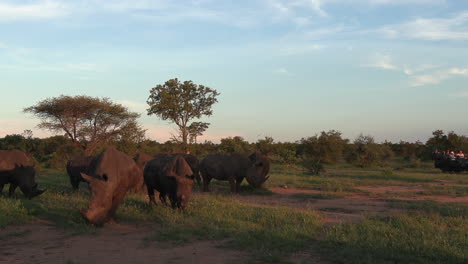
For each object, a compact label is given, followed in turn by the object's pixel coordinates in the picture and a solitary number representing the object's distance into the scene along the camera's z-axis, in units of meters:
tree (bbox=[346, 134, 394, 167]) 35.12
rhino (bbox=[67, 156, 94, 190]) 15.25
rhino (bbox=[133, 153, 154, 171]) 15.05
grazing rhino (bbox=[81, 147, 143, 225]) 8.44
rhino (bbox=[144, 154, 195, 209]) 10.06
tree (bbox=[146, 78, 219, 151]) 36.69
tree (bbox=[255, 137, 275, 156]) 35.62
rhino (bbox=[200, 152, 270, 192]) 15.98
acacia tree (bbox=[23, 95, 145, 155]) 30.39
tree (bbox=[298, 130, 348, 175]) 39.22
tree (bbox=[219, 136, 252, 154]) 32.47
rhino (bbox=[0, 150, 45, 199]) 12.25
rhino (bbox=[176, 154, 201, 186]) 16.56
